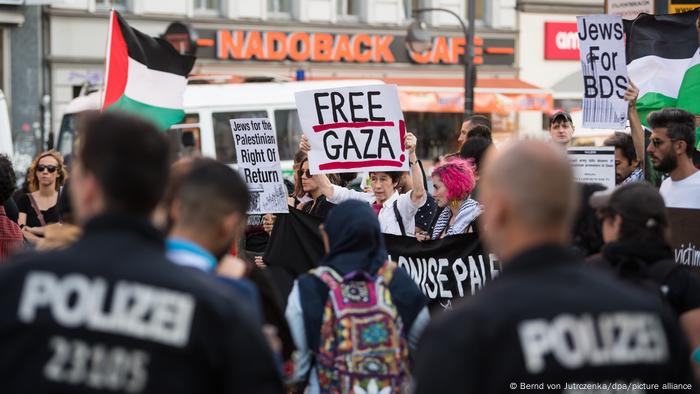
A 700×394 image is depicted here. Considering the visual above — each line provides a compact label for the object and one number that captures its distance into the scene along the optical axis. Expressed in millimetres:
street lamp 26125
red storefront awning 27906
